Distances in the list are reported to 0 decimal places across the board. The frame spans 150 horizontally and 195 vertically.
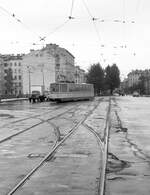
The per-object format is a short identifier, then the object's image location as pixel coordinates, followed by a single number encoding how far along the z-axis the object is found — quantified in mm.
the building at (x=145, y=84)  178750
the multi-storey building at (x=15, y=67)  172000
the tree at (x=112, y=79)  156375
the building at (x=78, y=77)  167725
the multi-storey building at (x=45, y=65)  128875
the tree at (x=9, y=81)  149375
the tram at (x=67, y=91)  59794
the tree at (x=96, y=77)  144375
